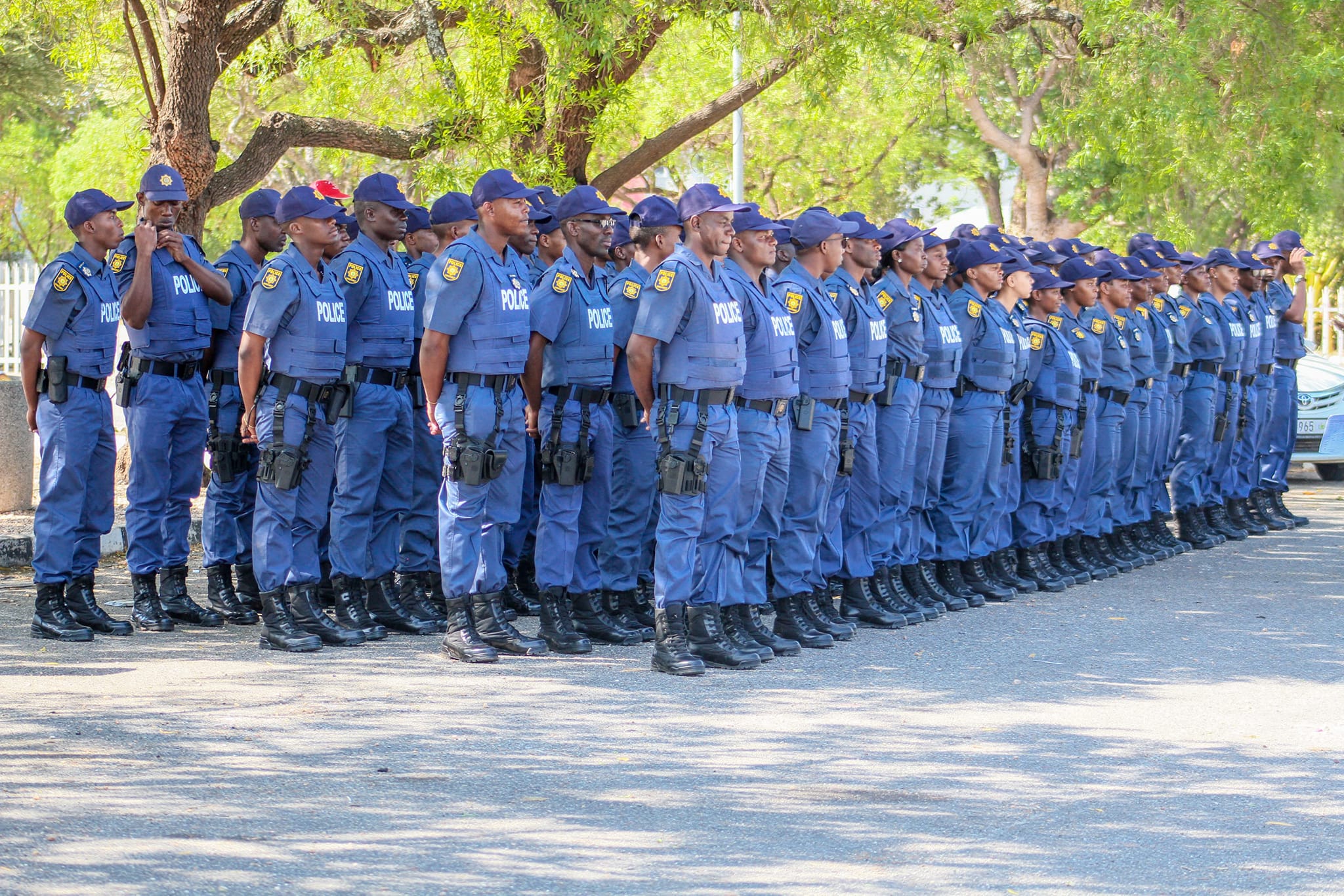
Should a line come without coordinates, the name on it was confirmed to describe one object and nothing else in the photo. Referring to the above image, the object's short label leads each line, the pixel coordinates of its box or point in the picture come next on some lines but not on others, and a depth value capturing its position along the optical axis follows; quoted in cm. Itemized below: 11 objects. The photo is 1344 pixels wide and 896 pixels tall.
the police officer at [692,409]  1491
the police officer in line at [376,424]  1681
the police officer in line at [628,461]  1692
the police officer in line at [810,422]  1641
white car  3409
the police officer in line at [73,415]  1623
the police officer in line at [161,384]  1695
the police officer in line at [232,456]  1747
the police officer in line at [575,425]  1627
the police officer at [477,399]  1532
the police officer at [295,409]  1579
